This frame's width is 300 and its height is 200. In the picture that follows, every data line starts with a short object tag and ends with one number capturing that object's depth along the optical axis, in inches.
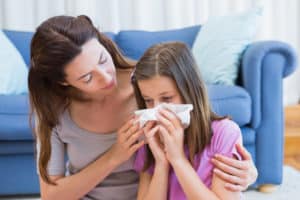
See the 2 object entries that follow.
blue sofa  117.0
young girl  80.6
